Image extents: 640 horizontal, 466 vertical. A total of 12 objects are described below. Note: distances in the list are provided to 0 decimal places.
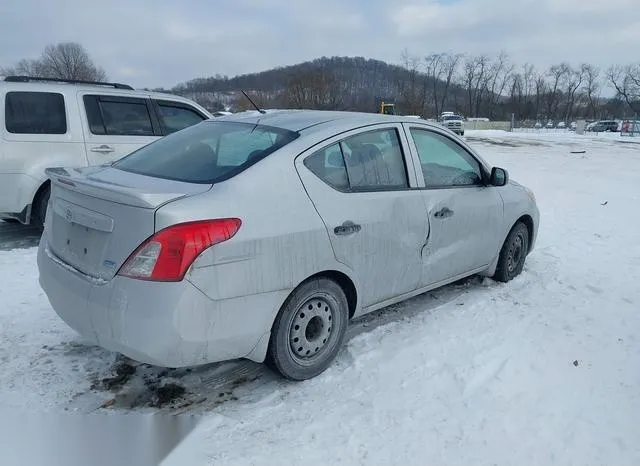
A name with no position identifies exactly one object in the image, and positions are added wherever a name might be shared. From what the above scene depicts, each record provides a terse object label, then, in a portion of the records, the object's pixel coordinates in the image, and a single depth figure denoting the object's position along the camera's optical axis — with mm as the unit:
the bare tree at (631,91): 84062
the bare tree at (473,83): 106688
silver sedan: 2562
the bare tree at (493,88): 102625
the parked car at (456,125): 45978
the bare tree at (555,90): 98194
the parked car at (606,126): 59594
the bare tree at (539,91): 96538
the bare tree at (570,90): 98512
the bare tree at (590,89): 98356
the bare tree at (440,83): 111438
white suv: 5836
